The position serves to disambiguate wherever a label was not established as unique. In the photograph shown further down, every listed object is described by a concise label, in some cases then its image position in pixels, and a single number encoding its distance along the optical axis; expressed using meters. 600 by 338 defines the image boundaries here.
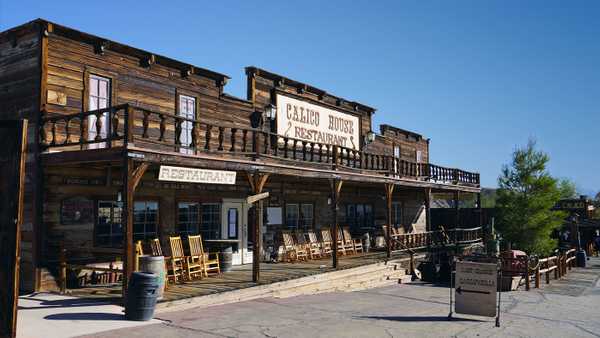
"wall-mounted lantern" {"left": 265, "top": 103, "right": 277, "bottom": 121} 18.08
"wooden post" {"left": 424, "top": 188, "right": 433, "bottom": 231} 23.58
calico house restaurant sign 19.47
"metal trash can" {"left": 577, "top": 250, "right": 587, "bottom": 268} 25.80
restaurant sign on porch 10.89
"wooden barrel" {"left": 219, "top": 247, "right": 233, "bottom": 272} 15.01
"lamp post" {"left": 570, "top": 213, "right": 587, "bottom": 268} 28.55
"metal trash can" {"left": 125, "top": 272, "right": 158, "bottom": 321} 9.38
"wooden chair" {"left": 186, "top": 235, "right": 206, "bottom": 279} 13.30
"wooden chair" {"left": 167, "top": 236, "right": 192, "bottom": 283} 12.69
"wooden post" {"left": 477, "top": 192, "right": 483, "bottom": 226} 28.55
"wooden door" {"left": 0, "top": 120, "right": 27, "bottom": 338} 5.70
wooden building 11.72
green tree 25.64
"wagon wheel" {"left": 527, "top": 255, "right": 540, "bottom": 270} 18.25
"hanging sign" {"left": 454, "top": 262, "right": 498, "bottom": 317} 10.52
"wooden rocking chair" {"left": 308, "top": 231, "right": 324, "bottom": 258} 18.64
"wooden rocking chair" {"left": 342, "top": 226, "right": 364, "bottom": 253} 20.91
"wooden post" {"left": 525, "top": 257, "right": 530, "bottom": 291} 17.19
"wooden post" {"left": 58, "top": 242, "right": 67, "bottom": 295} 11.58
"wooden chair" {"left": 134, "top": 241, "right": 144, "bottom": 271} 11.13
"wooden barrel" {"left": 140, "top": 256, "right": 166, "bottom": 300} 10.49
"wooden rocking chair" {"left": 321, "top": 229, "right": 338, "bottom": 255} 19.50
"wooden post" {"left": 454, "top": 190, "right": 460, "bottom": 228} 26.41
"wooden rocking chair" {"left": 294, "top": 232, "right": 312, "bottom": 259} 18.14
